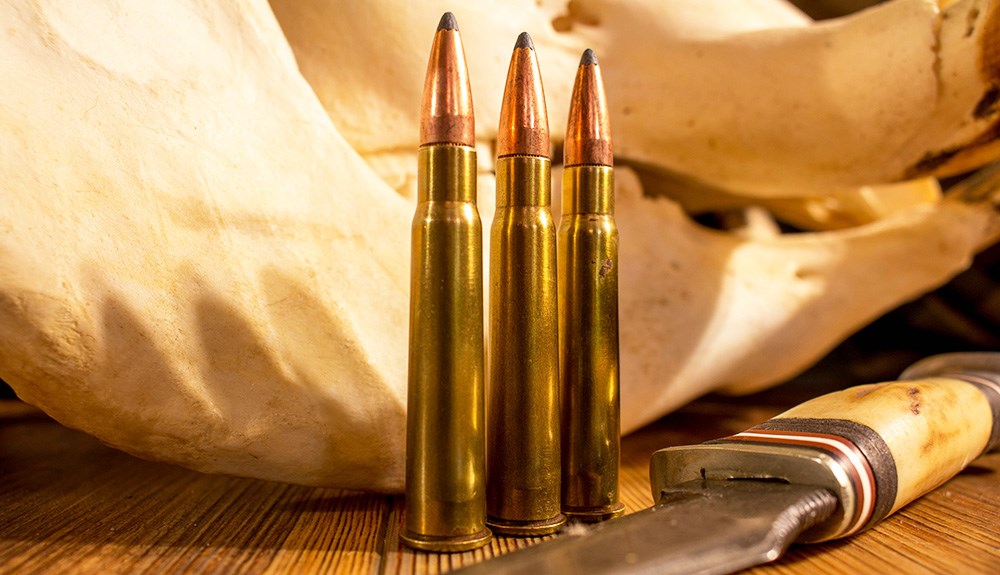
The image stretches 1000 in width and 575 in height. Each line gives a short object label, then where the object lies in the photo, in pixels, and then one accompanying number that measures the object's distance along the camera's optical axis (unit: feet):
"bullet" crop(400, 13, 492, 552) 0.51
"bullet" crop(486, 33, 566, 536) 0.54
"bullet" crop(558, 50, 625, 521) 0.57
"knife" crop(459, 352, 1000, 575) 0.47
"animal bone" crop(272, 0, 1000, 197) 0.73
